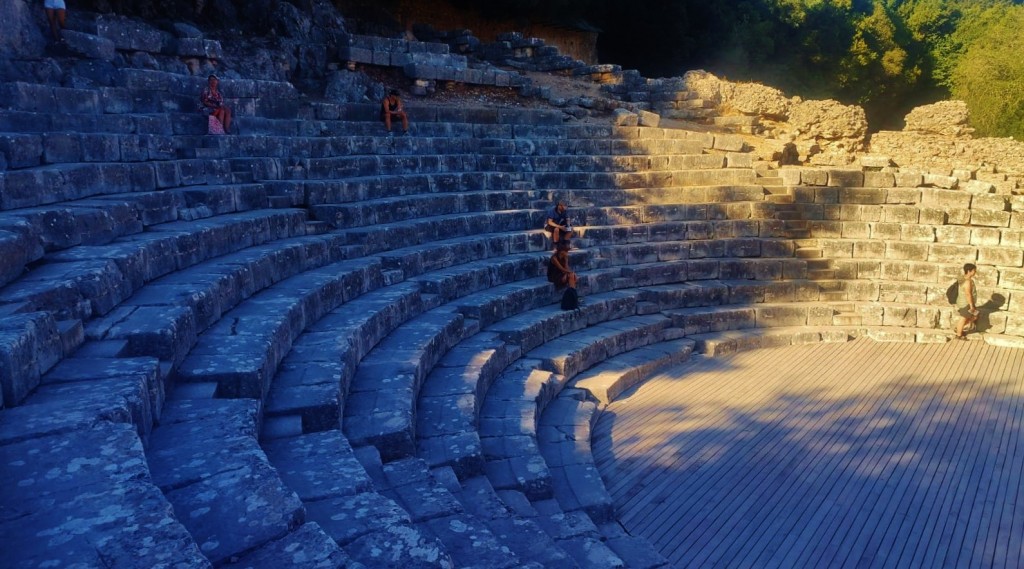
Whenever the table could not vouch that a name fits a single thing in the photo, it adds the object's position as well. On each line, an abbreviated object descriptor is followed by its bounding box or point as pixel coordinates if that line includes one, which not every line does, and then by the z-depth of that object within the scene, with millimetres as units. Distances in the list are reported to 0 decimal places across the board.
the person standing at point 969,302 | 9758
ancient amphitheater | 2947
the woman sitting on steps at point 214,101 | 8454
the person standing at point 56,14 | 8578
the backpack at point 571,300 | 8461
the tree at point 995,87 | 26766
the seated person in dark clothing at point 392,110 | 10750
